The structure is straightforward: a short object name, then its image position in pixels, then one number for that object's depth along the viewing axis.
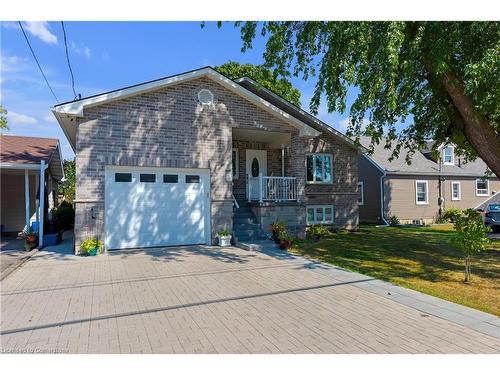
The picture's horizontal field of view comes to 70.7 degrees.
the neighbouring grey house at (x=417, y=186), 21.69
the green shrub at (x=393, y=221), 21.08
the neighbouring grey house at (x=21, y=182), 15.26
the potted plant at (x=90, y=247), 10.28
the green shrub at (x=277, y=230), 11.75
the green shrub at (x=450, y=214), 22.72
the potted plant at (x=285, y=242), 11.27
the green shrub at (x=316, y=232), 13.66
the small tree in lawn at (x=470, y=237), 7.02
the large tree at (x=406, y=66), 7.64
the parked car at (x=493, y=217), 16.95
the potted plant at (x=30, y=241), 11.95
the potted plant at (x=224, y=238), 11.80
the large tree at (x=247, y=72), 30.09
